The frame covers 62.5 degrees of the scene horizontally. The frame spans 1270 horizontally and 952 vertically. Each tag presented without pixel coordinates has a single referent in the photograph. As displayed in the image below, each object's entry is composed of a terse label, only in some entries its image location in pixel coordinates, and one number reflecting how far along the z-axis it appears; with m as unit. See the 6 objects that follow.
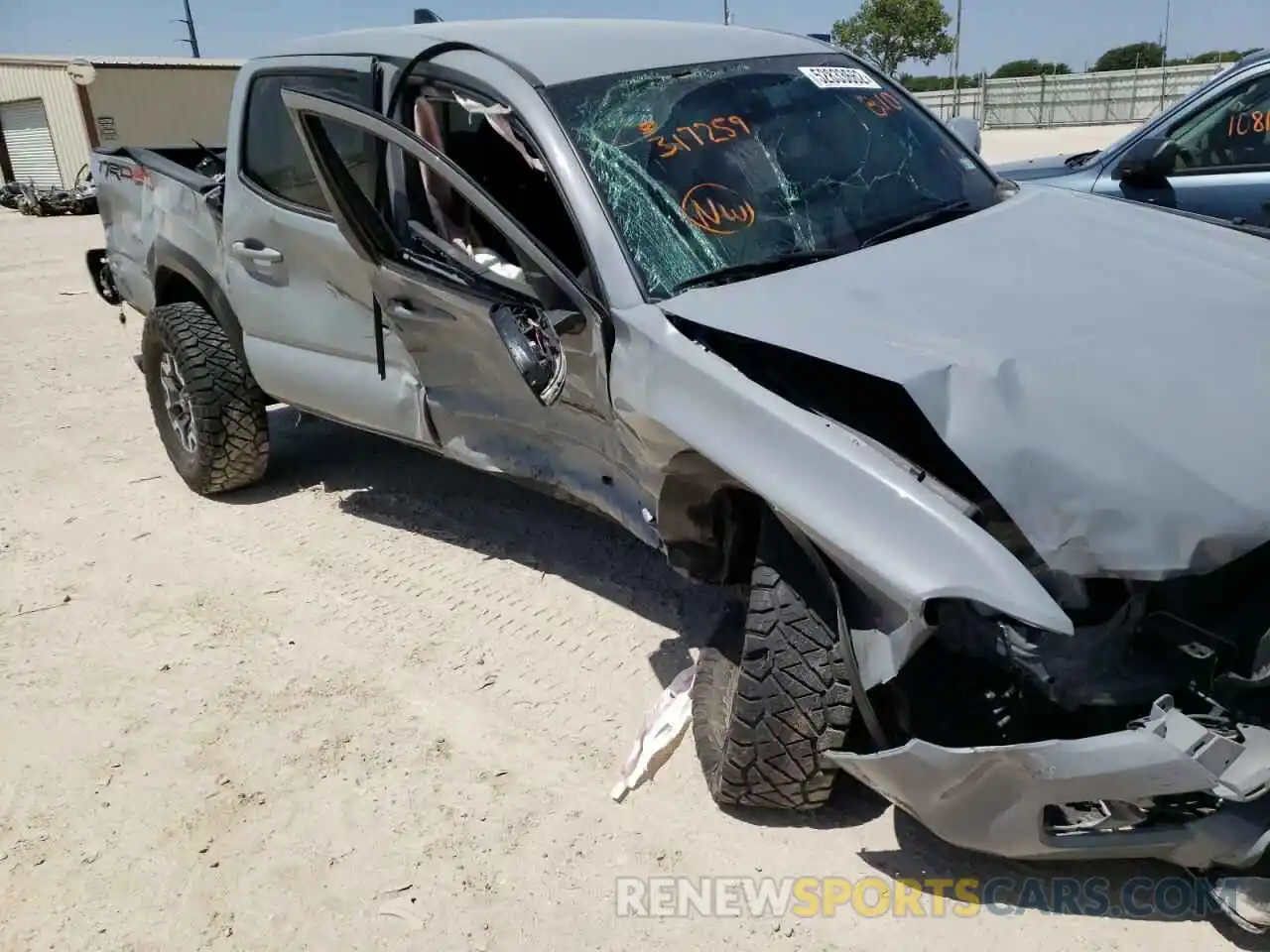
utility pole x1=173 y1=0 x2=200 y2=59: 39.16
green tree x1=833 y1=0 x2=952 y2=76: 48.94
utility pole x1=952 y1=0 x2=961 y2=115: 37.50
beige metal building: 23.84
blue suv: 4.65
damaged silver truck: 2.00
